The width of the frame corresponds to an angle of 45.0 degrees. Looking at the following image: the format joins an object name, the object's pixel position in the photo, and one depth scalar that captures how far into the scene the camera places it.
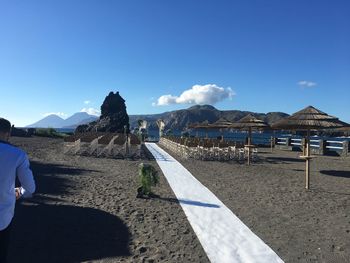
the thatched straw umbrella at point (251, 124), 17.52
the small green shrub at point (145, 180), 8.65
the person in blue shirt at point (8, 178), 3.12
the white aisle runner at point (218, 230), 5.17
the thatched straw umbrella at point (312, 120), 11.89
